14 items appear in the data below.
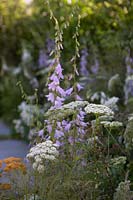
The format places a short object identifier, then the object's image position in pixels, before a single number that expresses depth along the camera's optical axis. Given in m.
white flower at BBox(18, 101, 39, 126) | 6.50
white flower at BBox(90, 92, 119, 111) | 4.86
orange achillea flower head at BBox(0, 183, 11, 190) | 3.79
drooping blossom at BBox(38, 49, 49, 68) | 8.31
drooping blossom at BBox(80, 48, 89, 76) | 7.34
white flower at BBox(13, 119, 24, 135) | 6.89
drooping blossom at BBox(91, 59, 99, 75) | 7.28
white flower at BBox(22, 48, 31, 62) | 8.77
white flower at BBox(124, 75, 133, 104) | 5.83
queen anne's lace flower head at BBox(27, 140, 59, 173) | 3.40
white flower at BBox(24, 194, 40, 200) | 3.58
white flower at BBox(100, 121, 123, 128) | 3.66
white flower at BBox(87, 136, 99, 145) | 3.84
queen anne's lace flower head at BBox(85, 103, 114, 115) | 3.63
